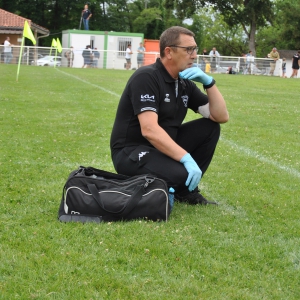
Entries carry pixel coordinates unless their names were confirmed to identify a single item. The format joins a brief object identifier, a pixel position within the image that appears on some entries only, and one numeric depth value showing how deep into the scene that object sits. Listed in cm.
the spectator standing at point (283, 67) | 3598
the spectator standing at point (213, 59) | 3531
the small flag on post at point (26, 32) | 1710
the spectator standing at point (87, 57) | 3628
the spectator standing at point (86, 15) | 3742
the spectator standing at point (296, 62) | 3453
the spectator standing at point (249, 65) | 3594
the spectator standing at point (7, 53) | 3417
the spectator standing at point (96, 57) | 3678
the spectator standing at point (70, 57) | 3688
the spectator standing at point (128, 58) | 3459
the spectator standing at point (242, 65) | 3666
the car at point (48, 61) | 3653
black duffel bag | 411
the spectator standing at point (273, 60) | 3541
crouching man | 436
